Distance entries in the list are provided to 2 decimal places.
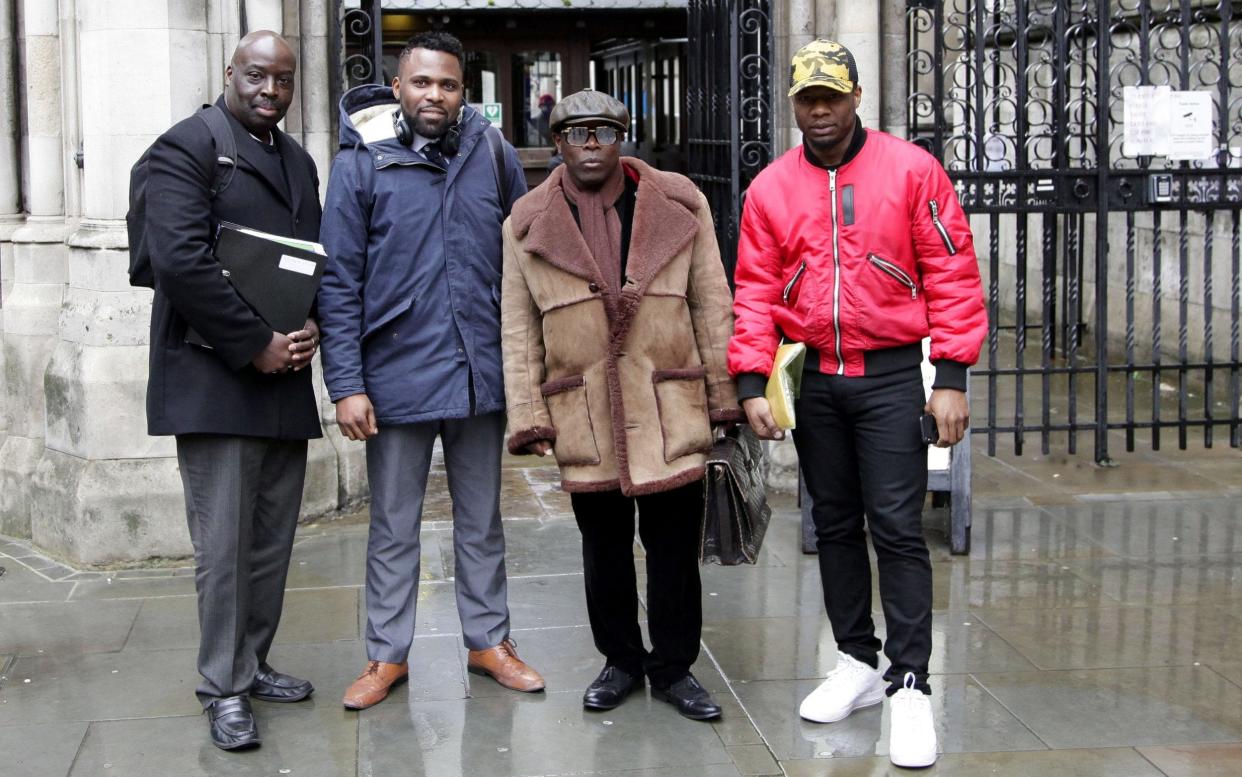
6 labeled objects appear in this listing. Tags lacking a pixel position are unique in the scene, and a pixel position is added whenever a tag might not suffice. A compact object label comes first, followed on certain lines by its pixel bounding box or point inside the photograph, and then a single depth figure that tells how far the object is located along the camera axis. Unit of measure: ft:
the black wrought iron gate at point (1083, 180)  25.26
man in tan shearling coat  15.17
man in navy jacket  15.76
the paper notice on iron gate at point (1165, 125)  26.12
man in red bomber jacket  14.76
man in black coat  14.84
